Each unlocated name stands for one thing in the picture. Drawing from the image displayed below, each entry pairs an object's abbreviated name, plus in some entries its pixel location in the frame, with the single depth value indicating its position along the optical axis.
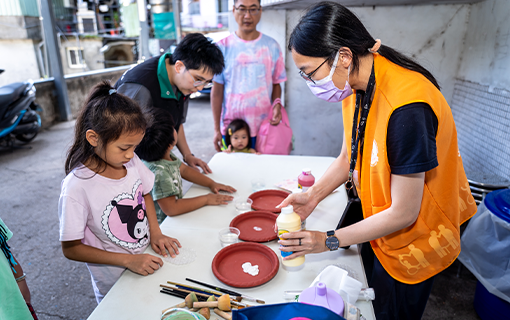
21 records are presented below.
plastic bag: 1.83
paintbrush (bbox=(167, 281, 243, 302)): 1.12
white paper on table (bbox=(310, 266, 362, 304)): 1.10
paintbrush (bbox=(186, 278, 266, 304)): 1.13
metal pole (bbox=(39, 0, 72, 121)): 5.87
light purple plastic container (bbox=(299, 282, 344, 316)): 0.95
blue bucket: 1.92
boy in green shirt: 1.69
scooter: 4.64
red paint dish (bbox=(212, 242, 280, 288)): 1.21
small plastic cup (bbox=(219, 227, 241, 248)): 1.46
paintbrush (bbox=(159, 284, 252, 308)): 1.10
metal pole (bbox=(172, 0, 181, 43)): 10.78
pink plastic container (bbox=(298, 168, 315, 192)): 1.75
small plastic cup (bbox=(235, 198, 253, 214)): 1.75
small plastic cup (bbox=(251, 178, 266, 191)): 2.00
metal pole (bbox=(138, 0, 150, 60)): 9.77
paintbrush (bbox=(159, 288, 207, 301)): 1.15
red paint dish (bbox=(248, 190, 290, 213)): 1.77
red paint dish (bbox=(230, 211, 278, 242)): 1.48
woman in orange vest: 1.04
